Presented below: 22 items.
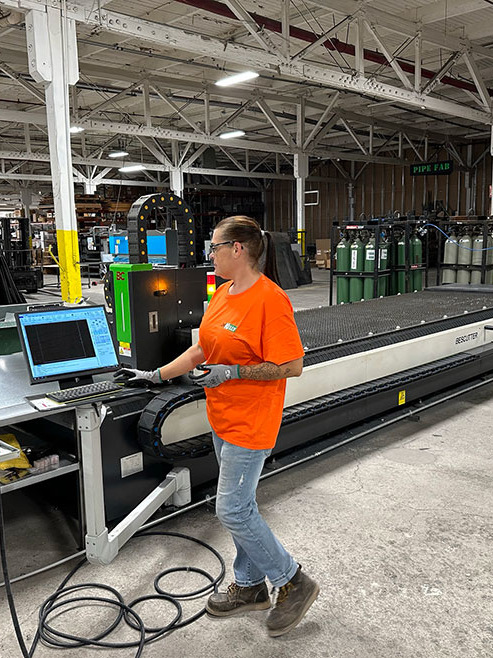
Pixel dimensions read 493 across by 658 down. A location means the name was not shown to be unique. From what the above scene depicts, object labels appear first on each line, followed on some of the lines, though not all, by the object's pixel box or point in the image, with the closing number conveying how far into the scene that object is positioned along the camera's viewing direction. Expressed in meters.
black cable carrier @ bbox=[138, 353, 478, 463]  2.76
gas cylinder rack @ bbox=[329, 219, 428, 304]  9.48
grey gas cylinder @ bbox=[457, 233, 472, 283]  9.42
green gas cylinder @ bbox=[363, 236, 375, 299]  9.46
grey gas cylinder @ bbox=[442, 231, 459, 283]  9.62
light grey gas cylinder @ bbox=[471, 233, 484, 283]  9.31
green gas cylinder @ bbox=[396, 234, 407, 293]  9.86
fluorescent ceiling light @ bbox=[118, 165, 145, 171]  16.73
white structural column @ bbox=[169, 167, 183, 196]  16.14
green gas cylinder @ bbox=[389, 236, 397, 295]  9.87
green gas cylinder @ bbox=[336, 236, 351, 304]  9.80
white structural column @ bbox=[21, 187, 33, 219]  23.04
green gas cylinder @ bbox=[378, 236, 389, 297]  9.48
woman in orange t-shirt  2.02
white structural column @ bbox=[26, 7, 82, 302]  5.99
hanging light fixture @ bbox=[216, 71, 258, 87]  8.81
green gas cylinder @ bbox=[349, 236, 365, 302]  9.62
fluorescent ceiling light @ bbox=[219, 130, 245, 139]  13.31
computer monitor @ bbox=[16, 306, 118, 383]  2.56
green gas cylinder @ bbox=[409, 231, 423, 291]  10.08
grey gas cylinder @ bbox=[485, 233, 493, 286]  9.29
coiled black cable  2.16
